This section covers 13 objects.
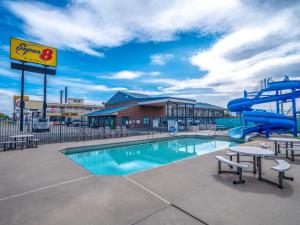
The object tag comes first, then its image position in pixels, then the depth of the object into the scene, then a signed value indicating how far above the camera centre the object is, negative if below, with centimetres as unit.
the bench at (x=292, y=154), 558 -153
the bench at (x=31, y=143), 930 -152
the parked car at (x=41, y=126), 1876 -95
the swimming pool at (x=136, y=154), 782 -252
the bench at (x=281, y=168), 344 -122
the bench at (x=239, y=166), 377 -125
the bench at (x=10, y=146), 842 -160
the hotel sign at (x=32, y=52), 1928 +915
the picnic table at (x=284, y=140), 608 -101
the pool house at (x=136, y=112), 2394 +96
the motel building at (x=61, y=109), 4353 +334
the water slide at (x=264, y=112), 1133 +64
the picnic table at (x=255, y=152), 400 -100
